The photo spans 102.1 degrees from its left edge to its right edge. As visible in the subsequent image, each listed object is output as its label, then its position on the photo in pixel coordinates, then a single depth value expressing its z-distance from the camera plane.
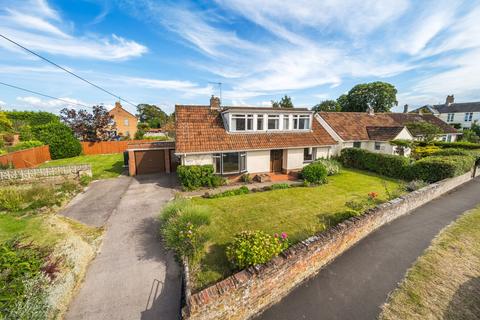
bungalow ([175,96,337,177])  13.19
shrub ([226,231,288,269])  4.72
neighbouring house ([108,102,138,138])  42.38
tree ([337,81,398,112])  42.78
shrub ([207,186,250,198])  11.33
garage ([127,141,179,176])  15.88
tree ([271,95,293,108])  51.22
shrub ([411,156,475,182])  11.91
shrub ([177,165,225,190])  12.23
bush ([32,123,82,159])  22.39
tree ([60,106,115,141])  26.66
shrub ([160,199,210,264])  5.92
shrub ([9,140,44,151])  19.32
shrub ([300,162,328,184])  13.45
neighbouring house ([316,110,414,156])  19.83
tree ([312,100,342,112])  51.03
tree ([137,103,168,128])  75.50
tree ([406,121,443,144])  21.59
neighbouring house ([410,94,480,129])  40.06
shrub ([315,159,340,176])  15.54
